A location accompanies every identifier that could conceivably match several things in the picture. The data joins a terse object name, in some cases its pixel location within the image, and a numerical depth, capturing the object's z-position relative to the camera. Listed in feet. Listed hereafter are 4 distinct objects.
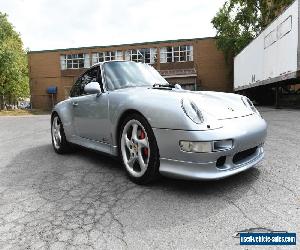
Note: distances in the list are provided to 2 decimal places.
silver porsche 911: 9.50
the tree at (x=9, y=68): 110.63
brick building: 125.39
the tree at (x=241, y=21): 101.35
